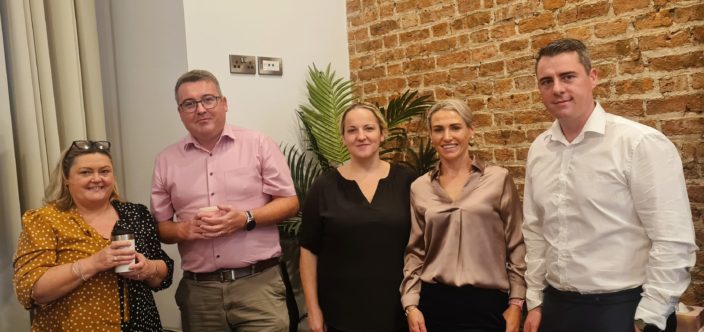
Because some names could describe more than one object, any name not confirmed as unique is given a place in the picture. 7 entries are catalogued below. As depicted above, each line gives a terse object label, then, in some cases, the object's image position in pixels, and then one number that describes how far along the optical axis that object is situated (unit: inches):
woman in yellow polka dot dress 73.4
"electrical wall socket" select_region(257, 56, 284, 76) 126.0
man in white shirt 62.5
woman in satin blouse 77.3
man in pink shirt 87.7
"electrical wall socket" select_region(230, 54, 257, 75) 119.6
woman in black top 81.4
